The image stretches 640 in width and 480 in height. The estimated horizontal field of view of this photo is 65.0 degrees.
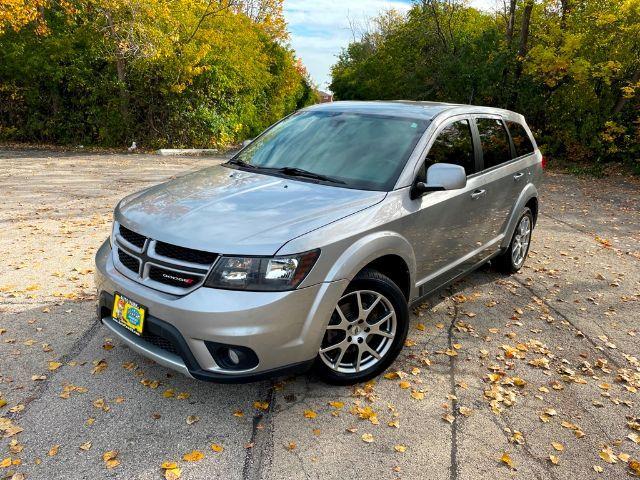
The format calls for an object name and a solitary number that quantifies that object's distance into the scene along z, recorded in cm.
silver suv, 267
